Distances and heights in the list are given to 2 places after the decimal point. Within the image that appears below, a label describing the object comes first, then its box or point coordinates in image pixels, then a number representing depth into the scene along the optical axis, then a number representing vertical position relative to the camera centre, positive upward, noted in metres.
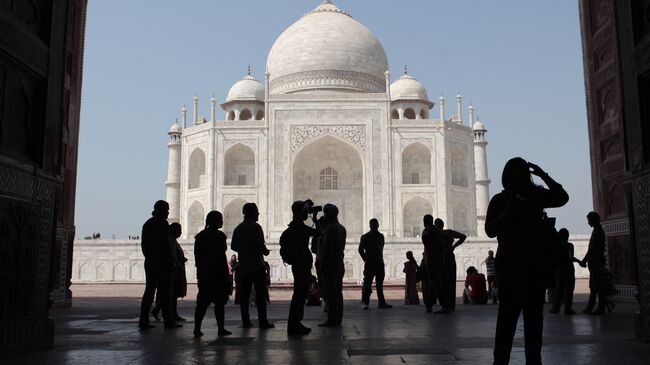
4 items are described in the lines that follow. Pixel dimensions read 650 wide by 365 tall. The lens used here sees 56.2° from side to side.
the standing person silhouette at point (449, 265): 7.64 -0.09
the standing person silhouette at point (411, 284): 9.88 -0.42
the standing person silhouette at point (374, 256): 8.38 +0.03
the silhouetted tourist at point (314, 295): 9.79 -0.59
